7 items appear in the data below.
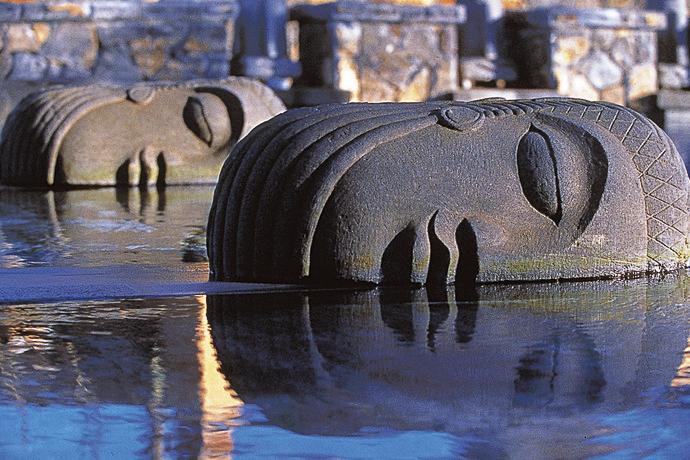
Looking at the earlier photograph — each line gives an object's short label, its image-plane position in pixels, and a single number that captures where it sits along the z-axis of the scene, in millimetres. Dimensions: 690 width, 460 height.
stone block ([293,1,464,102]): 11164
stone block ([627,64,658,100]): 12547
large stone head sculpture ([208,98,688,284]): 3229
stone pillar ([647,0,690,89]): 13092
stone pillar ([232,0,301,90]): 11117
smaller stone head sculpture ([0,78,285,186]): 7535
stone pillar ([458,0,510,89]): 11914
